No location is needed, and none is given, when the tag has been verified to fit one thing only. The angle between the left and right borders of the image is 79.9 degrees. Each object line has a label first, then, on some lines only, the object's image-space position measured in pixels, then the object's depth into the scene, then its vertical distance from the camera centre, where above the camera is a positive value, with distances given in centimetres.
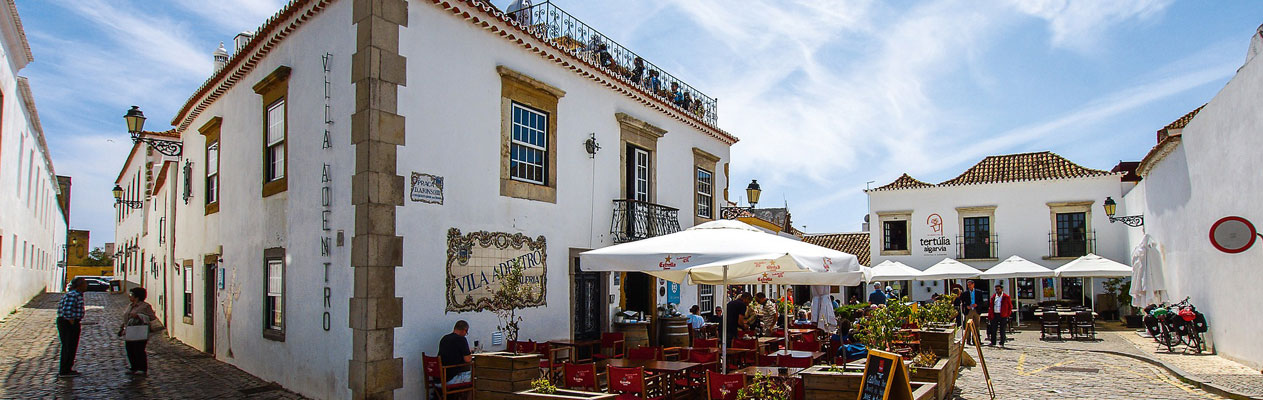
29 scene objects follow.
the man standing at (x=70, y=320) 1066 -100
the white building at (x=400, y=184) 866 +89
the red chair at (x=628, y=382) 711 -129
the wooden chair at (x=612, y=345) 1121 -147
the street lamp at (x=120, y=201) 2357 +201
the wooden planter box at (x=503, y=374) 686 -116
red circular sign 1086 +12
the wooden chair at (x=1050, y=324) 1847 -199
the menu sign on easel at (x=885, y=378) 549 -99
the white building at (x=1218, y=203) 1120 +71
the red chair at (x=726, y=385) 673 -124
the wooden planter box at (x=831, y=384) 599 -112
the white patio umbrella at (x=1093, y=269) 2097 -69
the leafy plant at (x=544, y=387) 564 -106
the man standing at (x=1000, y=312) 1680 -151
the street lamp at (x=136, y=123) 1328 +225
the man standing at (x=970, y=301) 1692 -134
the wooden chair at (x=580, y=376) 733 -126
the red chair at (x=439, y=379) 852 -151
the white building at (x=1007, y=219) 2603 +94
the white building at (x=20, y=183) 1493 +187
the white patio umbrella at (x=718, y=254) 764 -8
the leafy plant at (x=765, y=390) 608 -122
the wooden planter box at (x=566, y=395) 520 -104
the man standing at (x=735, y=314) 1319 -118
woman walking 1098 -108
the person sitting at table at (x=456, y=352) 860 -119
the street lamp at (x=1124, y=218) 2006 +70
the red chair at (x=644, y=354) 891 -127
